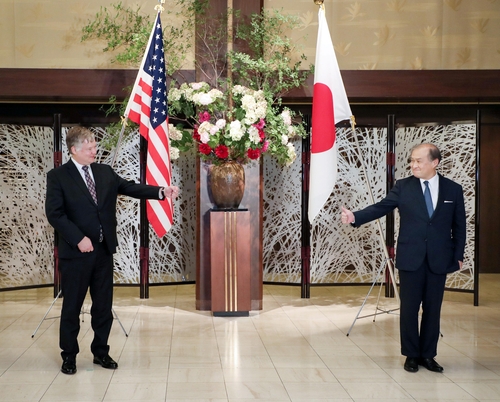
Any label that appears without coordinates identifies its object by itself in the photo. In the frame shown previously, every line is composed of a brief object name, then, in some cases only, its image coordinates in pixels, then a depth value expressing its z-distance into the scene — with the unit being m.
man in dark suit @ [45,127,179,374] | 4.37
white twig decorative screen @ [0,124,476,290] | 7.34
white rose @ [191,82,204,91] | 6.40
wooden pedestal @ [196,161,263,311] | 6.78
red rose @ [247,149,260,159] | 6.32
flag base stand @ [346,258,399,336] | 6.14
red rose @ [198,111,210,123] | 6.31
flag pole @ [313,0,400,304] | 5.49
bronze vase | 6.43
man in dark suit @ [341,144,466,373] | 4.49
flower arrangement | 6.20
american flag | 5.80
